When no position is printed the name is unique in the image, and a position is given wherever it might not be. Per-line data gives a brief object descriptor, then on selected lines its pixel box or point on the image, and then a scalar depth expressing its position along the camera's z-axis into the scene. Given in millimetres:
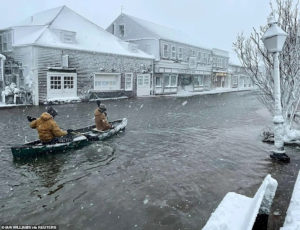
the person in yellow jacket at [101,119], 10289
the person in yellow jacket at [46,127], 8094
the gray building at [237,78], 55844
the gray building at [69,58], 21016
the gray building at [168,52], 33438
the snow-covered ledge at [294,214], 3145
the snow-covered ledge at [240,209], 3165
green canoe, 7566
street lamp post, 6957
